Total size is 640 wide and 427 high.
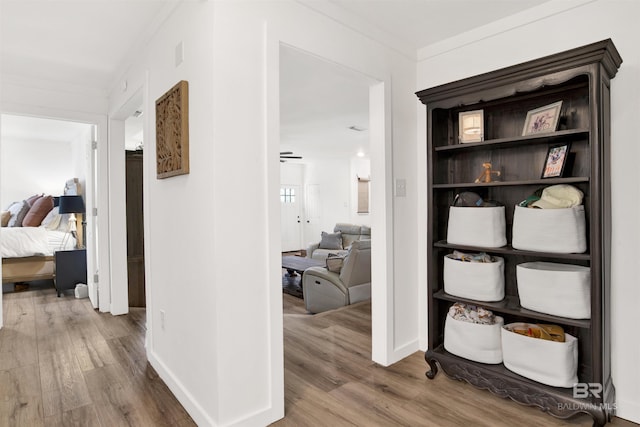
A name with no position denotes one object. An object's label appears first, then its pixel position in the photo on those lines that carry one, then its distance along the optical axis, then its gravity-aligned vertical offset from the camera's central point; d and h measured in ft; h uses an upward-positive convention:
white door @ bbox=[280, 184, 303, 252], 31.24 -0.82
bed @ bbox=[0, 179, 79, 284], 16.11 -1.73
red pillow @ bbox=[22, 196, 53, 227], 18.26 -0.02
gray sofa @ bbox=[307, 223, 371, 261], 24.23 -2.22
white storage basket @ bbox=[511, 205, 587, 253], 6.03 -0.42
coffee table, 18.68 -3.27
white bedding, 16.05 -1.40
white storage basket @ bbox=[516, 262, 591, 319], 5.95 -1.46
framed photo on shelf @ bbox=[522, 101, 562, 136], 6.62 +1.63
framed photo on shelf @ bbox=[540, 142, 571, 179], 6.43 +0.81
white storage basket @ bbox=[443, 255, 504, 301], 7.10 -1.48
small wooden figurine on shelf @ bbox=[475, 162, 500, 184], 7.55 +0.71
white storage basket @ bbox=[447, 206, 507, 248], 7.06 -0.40
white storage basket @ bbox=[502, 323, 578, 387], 6.09 -2.69
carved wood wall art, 6.33 +1.49
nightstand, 15.51 -2.51
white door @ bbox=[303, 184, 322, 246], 31.94 -0.51
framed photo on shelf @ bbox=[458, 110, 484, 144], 7.62 +1.72
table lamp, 15.84 +0.27
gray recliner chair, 13.43 -2.86
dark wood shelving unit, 5.71 +0.63
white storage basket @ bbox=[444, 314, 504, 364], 7.03 -2.68
